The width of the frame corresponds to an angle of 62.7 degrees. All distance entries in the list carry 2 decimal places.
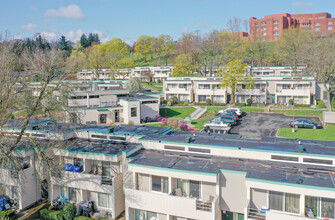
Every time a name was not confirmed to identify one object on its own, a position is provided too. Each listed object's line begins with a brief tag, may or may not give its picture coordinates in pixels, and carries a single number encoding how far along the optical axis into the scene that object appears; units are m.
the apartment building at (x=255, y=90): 56.34
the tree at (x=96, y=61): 95.29
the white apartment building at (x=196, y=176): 15.47
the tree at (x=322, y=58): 46.78
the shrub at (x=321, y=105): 52.50
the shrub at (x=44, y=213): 20.67
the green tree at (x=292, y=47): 69.77
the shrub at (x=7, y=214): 20.25
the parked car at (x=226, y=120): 42.88
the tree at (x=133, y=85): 64.75
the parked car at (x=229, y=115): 45.42
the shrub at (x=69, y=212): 19.59
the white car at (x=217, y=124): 40.59
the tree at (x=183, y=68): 74.50
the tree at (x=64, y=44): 132.82
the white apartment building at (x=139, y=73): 90.19
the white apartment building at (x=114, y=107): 46.41
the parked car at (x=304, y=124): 40.06
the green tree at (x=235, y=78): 58.81
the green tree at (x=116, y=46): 118.56
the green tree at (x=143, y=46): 125.00
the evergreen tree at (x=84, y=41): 152.31
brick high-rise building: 112.88
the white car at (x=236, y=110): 49.43
